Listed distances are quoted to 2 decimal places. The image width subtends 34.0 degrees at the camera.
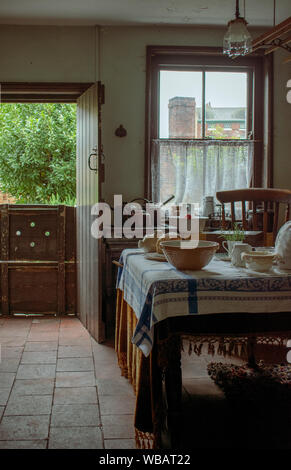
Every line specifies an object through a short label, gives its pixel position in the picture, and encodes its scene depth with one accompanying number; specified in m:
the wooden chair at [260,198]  3.11
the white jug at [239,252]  2.14
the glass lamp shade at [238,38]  2.69
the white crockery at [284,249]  2.01
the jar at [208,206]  4.66
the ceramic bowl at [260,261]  1.97
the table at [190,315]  1.81
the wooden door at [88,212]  4.03
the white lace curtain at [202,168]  4.78
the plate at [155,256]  2.34
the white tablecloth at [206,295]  1.80
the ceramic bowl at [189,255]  2.01
